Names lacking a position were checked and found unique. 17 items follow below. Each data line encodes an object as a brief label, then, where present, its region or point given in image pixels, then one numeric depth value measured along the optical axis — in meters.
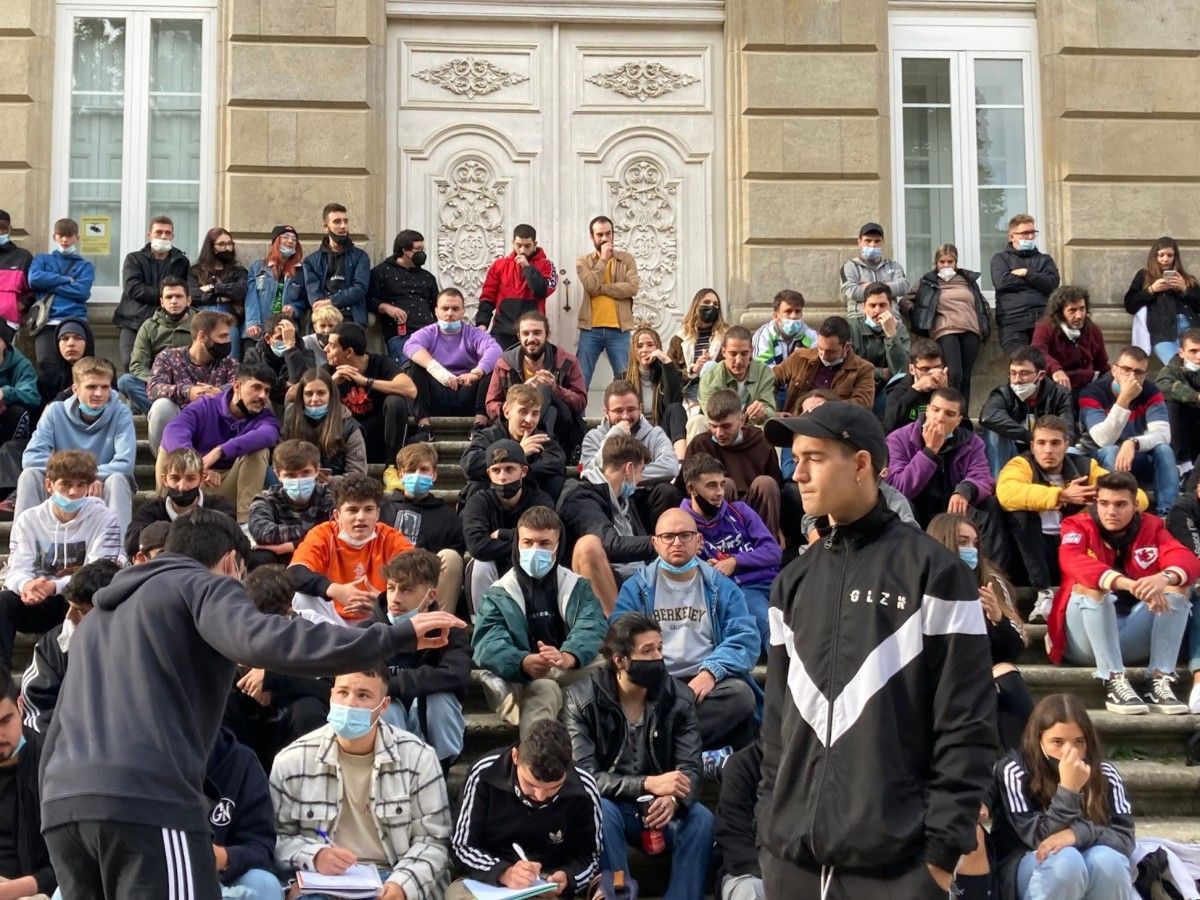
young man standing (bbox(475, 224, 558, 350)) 12.72
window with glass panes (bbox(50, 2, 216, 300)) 13.74
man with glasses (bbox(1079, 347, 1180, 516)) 10.74
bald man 8.15
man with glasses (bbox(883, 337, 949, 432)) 10.95
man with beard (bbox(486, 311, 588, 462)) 11.03
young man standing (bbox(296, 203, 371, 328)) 12.44
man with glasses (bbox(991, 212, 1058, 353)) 12.93
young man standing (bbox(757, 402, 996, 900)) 4.13
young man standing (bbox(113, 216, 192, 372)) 12.62
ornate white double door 13.88
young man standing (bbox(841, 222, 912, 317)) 12.99
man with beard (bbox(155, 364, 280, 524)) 10.22
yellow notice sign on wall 13.65
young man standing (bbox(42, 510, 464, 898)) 4.38
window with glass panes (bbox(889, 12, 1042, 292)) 14.17
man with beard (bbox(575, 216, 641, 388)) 13.13
